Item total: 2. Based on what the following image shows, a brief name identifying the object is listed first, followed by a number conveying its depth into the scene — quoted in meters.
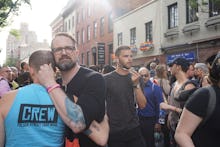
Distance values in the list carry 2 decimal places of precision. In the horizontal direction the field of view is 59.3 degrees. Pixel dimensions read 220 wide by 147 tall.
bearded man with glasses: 1.42
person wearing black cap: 2.99
